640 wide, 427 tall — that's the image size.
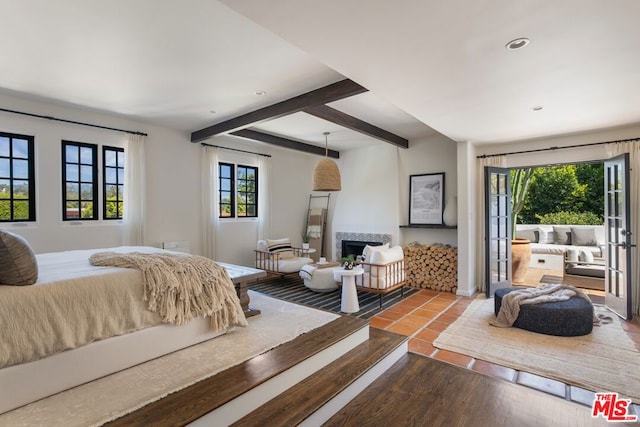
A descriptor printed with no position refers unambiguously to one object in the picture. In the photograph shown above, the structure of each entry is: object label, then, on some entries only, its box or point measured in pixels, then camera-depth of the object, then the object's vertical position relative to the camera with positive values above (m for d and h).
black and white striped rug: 3.90 -1.17
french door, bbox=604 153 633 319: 3.50 -0.28
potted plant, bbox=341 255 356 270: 3.95 -0.65
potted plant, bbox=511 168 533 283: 5.09 -0.76
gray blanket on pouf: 3.24 -0.92
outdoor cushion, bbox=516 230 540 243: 6.91 -0.51
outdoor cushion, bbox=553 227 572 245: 6.54 -0.51
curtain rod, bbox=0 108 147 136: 3.36 +1.14
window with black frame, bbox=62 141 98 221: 3.82 +0.43
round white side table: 3.67 -0.96
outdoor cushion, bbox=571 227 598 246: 6.21 -0.51
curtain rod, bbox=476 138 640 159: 3.78 +0.87
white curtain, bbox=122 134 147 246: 4.18 +0.30
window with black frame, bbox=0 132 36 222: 3.40 +0.41
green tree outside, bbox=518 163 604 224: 7.45 +0.50
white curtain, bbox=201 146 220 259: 5.04 +0.23
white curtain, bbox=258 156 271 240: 5.89 +0.30
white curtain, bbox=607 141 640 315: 3.62 +0.06
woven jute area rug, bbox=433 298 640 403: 2.27 -1.22
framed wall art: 5.25 +0.25
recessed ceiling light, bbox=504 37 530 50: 1.84 +1.03
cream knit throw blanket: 1.96 -0.50
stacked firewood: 4.79 -0.87
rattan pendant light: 4.37 +0.53
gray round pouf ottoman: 3.02 -1.05
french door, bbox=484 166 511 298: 4.46 -0.24
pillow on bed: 1.52 -0.24
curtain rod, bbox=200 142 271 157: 5.10 +1.16
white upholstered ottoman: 4.44 -0.95
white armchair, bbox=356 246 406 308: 3.98 -0.78
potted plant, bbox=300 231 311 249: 6.76 -0.52
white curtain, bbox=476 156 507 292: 4.73 -0.21
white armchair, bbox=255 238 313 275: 5.04 -0.77
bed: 1.44 -0.62
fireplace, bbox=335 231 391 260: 5.82 -0.54
